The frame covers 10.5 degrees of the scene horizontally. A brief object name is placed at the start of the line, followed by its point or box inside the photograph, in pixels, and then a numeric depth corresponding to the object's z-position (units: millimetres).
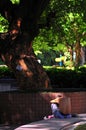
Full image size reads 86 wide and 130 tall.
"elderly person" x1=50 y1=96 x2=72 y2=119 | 11797
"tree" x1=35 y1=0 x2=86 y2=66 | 18266
